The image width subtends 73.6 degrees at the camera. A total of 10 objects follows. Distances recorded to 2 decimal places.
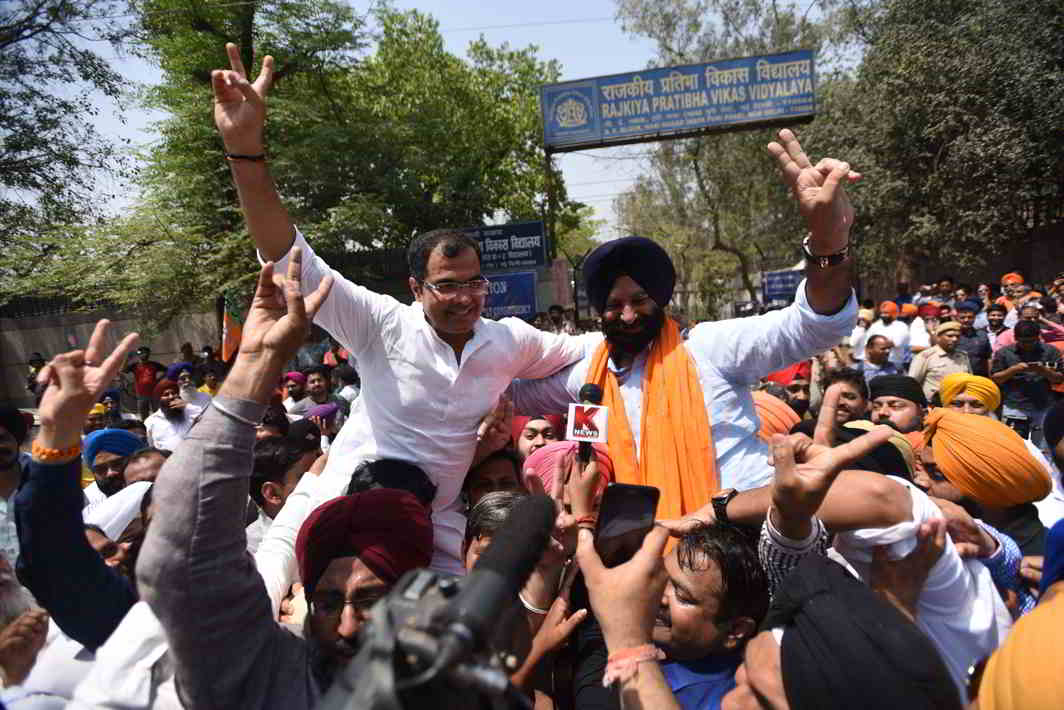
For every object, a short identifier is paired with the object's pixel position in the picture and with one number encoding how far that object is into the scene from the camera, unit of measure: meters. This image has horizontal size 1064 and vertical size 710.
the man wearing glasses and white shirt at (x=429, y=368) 2.48
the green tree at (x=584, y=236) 41.84
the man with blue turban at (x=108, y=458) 4.30
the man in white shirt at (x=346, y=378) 8.52
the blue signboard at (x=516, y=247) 14.20
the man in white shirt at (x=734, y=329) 2.30
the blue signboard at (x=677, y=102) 15.21
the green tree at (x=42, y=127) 12.06
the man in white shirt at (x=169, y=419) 6.07
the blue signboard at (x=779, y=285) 18.92
